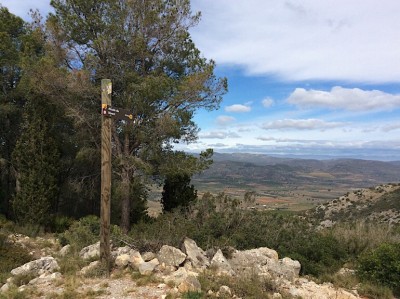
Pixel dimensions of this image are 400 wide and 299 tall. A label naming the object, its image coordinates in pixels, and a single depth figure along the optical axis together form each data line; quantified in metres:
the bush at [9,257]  7.92
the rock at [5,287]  6.50
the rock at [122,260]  7.57
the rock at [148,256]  7.86
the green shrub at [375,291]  7.45
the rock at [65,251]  9.20
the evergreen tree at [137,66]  12.90
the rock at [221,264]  7.54
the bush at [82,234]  9.76
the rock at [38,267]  7.49
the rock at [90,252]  8.14
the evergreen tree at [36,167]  14.08
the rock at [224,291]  6.18
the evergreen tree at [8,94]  16.12
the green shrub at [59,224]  14.77
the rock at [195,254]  7.78
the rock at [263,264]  7.81
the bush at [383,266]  7.80
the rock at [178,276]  6.57
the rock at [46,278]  6.98
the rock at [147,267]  7.14
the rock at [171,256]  7.56
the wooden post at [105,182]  7.32
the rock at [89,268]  7.23
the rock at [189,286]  6.16
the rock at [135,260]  7.45
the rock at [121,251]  8.12
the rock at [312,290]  6.89
